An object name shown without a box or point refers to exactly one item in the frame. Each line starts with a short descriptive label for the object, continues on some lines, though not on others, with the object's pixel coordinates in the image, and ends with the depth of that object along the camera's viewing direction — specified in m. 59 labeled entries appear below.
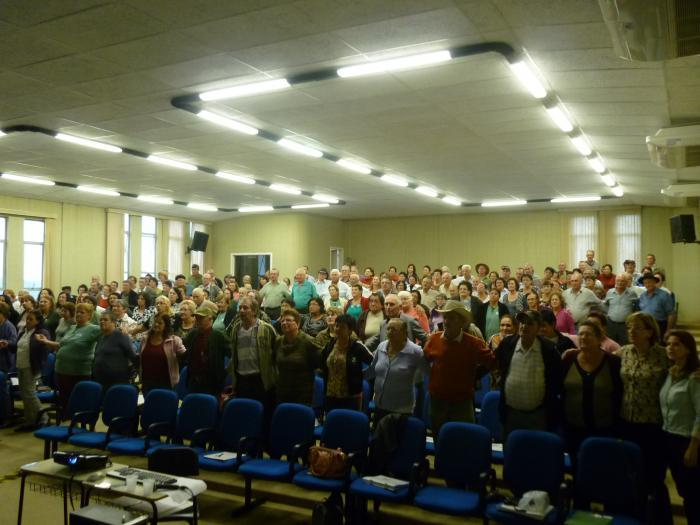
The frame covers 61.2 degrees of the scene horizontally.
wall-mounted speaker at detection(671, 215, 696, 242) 10.05
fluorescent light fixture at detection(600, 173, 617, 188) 10.28
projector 3.69
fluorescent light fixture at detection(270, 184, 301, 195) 11.74
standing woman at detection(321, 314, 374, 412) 4.78
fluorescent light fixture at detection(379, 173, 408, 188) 10.62
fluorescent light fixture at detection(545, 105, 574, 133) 6.10
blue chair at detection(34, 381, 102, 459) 5.13
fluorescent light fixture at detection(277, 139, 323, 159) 7.79
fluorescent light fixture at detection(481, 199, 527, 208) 14.02
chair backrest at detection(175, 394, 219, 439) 4.89
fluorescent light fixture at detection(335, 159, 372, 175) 9.13
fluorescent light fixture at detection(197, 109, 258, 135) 6.33
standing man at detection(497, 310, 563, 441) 3.95
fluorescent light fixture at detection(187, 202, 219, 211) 14.53
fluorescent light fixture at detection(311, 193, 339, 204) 13.05
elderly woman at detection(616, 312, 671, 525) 3.61
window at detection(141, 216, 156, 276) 15.59
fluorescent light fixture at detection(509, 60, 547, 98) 4.82
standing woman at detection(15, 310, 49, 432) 6.54
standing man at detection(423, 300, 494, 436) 4.26
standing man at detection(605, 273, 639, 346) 7.24
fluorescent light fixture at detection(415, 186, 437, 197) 12.01
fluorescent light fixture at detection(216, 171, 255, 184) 10.33
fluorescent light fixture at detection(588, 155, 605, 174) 8.84
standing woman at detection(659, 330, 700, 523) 3.34
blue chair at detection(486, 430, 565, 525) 3.60
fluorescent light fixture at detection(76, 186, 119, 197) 11.73
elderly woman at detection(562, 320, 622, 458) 3.73
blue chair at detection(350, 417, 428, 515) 3.79
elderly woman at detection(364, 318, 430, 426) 4.33
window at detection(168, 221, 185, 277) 16.28
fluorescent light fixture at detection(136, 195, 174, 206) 13.13
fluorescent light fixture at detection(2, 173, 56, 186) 10.42
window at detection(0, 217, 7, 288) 12.49
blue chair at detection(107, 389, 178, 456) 4.70
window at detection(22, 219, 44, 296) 12.93
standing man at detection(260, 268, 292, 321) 9.21
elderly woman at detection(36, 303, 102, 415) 6.07
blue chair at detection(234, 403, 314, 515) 4.13
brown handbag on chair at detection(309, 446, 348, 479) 3.94
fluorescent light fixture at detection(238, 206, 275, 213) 15.27
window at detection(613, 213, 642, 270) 14.18
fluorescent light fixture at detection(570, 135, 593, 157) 7.43
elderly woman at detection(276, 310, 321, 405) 4.97
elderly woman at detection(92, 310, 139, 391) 5.86
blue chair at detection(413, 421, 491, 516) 3.56
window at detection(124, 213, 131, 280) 15.09
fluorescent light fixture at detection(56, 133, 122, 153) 7.45
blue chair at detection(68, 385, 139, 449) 4.92
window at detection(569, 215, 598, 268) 14.73
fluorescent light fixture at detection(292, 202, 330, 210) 14.60
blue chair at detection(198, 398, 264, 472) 4.54
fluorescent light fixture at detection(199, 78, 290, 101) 5.36
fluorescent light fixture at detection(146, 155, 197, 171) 8.86
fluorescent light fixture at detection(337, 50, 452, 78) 4.64
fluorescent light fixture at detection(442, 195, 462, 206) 13.59
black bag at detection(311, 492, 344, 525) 3.53
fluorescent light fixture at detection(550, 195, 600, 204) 13.07
